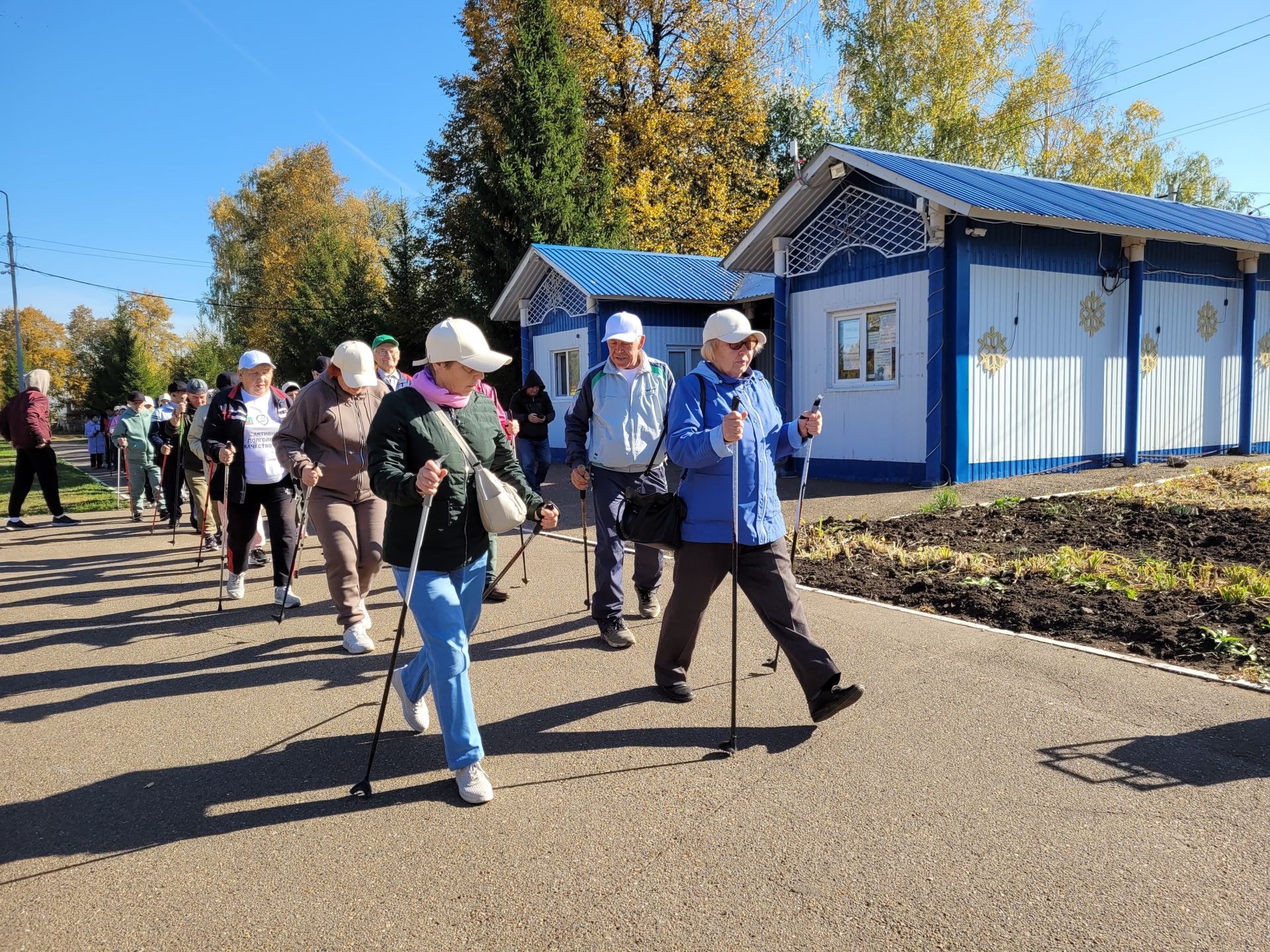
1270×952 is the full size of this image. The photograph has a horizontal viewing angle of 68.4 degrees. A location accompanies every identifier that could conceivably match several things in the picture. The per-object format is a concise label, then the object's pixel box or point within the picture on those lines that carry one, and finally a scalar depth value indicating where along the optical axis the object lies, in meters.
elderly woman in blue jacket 4.39
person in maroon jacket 12.50
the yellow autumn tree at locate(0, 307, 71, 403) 72.12
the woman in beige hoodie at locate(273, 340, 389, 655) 6.02
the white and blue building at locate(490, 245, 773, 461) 19.89
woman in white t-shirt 7.19
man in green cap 8.31
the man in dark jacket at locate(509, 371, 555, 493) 10.62
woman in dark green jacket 3.79
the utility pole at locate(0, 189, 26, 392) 44.53
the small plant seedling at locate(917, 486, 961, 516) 10.57
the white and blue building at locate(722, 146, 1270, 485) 12.86
